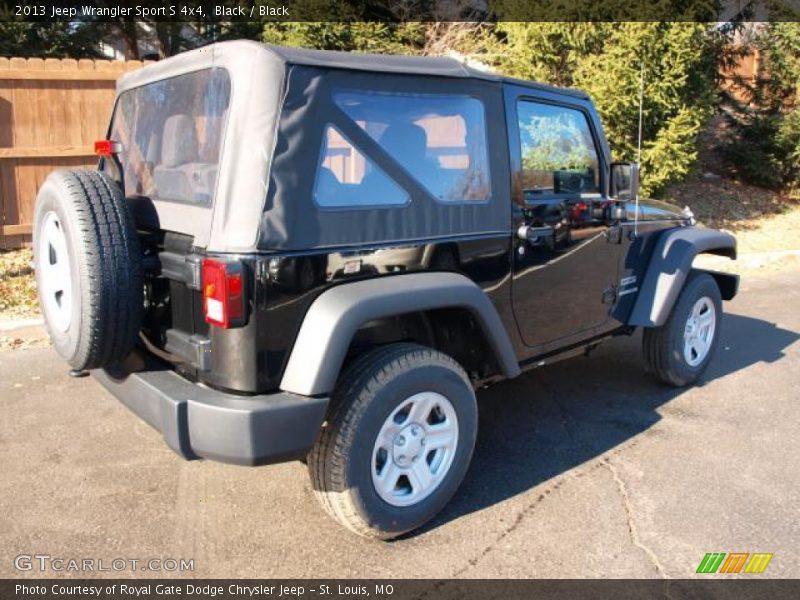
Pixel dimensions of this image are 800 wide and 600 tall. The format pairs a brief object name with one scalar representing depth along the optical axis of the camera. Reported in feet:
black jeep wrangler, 8.35
